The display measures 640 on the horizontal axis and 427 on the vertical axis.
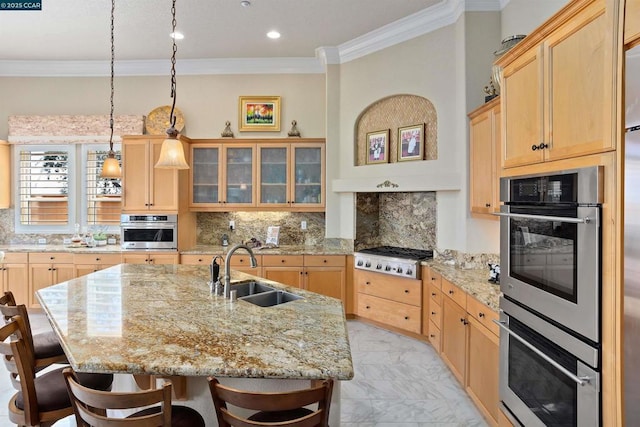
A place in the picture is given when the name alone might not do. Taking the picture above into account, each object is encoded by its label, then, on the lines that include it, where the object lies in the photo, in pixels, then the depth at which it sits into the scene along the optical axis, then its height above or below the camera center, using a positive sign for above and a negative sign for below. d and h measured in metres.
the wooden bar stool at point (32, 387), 1.72 -0.88
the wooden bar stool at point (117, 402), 1.33 -0.67
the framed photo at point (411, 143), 4.38 +0.81
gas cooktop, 4.13 -0.53
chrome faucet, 2.55 -0.42
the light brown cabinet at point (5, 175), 5.38 +0.50
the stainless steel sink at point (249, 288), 2.86 -0.57
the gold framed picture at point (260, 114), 5.46 +1.39
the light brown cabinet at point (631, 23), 1.34 +0.67
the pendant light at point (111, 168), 3.80 +0.43
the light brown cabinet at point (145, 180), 5.01 +0.41
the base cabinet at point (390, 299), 4.15 -0.99
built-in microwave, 5.01 -0.26
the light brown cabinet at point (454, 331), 2.99 -0.98
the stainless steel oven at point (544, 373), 1.57 -0.75
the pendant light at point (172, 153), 2.77 +0.43
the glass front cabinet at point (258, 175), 5.27 +0.51
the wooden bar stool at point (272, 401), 1.33 -0.66
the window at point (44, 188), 5.51 +0.33
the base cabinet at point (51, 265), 5.04 -0.70
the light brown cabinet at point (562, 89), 1.52 +0.58
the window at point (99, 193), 5.50 +0.26
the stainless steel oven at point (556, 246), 1.54 -0.15
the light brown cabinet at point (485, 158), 3.12 +0.48
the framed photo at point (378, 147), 4.70 +0.81
